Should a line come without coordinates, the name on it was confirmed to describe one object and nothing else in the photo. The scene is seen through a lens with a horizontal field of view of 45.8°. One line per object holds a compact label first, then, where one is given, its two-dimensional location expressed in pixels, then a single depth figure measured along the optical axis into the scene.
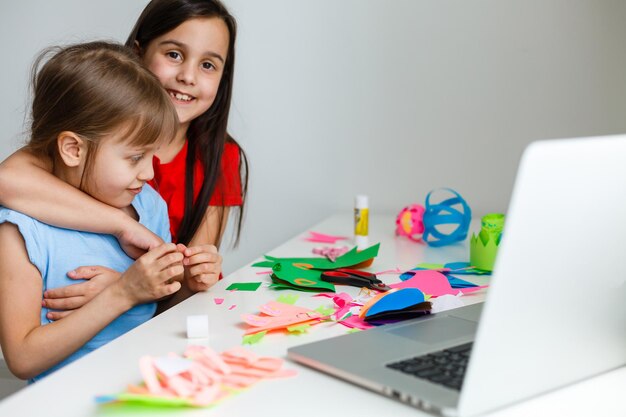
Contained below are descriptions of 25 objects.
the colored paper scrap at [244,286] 1.19
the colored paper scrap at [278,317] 0.94
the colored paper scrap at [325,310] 1.03
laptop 0.60
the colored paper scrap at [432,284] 1.17
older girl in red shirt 1.64
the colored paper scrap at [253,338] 0.88
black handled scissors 1.21
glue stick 1.67
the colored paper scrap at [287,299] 1.10
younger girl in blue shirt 1.07
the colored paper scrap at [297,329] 0.93
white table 0.67
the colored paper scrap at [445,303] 1.04
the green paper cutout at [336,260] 1.36
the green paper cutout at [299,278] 1.19
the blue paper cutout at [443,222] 1.67
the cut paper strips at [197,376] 0.67
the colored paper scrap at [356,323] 0.96
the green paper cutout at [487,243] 1.38
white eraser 0.90
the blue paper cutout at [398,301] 0.97
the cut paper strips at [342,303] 1.02
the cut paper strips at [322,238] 1.70
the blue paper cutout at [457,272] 1.25
